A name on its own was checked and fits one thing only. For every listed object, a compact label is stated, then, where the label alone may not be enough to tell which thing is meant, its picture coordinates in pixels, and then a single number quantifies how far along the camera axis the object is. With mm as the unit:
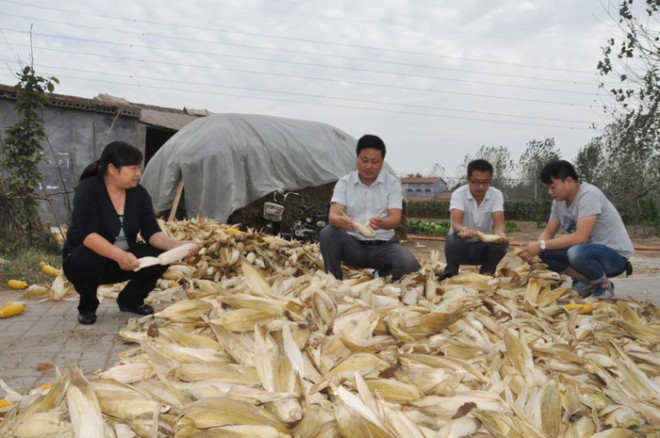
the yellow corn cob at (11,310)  4215
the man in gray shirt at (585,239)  4680
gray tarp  10172
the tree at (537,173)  17734
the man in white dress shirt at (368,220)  4727
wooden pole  10531
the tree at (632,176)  14664
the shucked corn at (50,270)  5664
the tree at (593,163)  19016
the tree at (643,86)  10555
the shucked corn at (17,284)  5301
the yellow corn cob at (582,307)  3852
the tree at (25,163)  6863
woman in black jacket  3871
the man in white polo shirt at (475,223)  4953
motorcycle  9250
